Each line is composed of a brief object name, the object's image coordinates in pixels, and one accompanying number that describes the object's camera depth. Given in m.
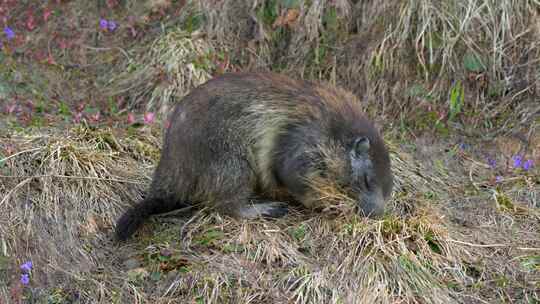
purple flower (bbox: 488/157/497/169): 14.98
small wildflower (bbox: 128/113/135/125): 15.21
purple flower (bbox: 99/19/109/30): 17.11
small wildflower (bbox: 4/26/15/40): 16.69
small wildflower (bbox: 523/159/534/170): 14.52
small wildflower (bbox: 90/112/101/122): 15.09
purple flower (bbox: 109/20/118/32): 17.16
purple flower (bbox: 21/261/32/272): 10.87
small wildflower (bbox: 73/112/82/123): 14.92
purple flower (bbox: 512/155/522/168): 14.68
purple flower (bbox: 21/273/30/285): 10.69
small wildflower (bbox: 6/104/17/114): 14.76
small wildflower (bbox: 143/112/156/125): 15.09
